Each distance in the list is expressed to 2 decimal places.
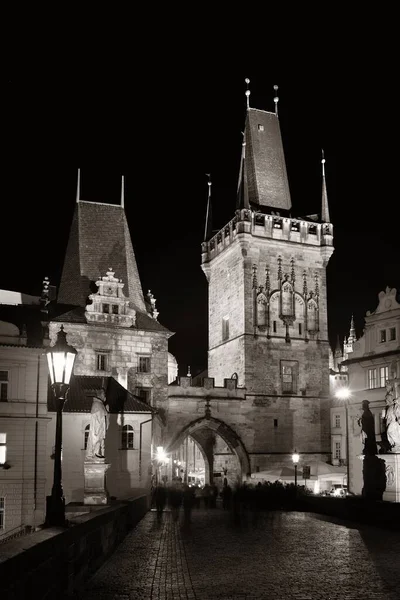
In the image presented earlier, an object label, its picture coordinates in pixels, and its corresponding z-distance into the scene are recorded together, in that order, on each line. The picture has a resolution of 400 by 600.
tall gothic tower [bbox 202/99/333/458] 44.78
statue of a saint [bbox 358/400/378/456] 20.48
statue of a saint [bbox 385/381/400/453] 20.59
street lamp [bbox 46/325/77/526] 11.27
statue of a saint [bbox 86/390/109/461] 19.78
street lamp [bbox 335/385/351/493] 36.28
